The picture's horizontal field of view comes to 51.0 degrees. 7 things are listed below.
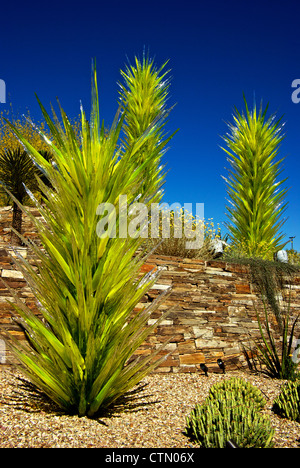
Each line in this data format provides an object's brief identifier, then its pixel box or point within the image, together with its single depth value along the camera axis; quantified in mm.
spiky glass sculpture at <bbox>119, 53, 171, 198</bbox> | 6195
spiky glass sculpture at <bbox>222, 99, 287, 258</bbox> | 7191
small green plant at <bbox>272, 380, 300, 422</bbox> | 3197
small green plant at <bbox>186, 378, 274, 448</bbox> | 2322
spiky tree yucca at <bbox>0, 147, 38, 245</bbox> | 6551
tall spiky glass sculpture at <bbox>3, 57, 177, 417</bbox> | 2393
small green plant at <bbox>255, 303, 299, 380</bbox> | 4613
